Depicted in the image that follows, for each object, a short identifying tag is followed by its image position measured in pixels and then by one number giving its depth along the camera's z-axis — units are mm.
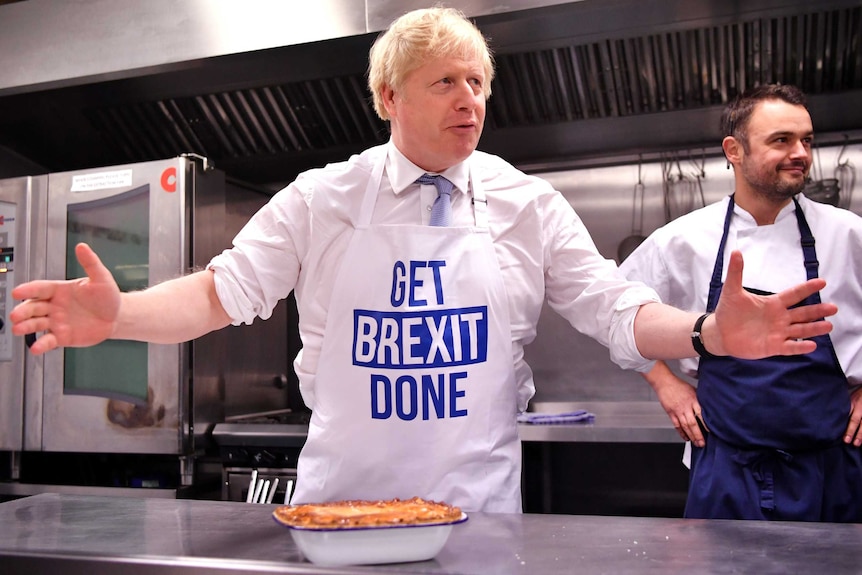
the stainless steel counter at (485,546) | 1035
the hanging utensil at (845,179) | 3230
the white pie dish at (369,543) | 1023
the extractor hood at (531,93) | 2844
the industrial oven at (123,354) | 3068
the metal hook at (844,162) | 3227
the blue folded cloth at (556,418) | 2971
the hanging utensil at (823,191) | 3129
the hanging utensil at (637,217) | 3463
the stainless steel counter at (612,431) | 2758
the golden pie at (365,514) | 1025
